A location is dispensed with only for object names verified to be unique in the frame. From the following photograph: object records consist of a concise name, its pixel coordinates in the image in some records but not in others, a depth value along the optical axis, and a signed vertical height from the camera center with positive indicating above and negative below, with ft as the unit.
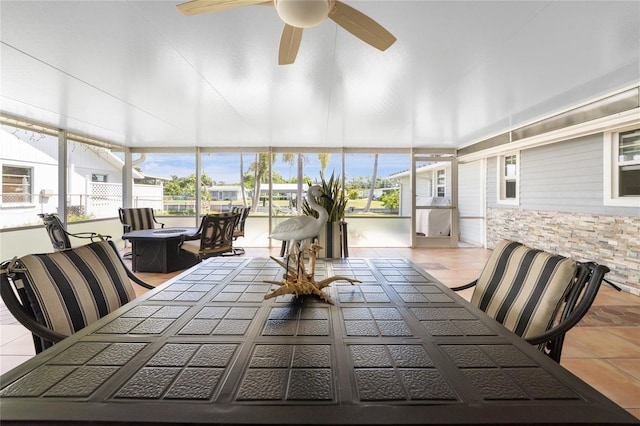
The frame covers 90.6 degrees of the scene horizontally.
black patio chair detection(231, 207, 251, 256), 21.40 -1.28
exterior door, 26.02 +0.44
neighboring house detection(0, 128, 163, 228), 17.56 +1.89
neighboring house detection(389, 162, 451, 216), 26.78 +2.31
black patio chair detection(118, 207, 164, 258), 20.38 -0.70
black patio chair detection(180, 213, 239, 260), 15.62 -1.46
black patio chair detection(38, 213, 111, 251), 13.56 -1.04
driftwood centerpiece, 4.85 -1.15
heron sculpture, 5.44 -0.34
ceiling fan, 4.70 +3.35
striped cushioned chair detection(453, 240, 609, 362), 4.17 -1.22
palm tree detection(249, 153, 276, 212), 26.19 +3.35
